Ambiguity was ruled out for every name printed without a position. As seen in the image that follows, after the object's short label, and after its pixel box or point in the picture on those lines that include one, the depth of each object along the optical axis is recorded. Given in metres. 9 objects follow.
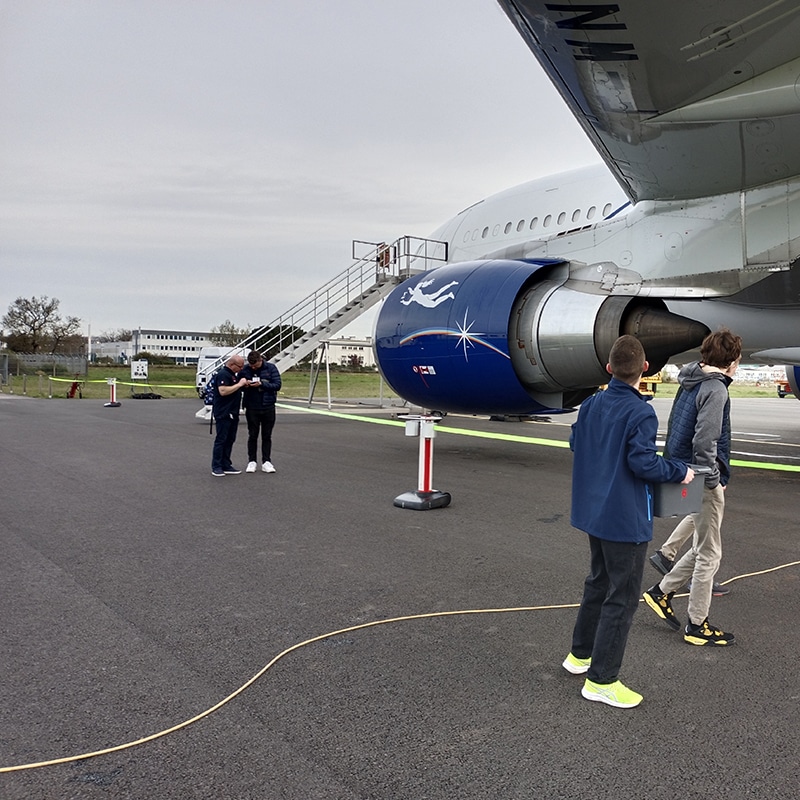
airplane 4.25
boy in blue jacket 2.98
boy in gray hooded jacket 3.66
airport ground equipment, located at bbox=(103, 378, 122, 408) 20.33
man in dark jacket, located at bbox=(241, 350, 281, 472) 9.22
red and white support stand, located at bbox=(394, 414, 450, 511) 6.81
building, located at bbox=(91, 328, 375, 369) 107.75
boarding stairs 15.18
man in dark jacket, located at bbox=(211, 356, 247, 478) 8.82
